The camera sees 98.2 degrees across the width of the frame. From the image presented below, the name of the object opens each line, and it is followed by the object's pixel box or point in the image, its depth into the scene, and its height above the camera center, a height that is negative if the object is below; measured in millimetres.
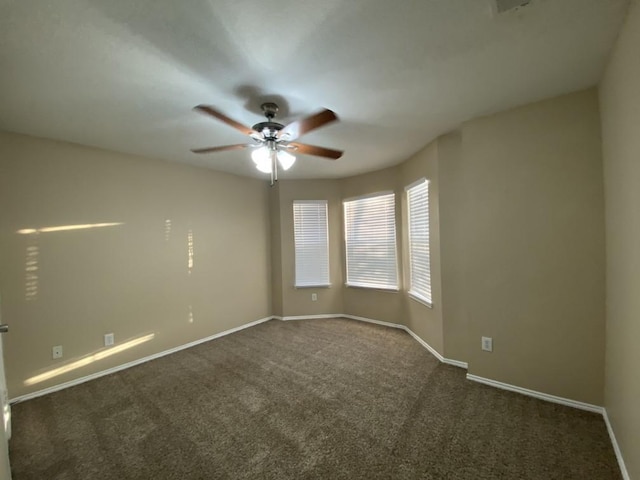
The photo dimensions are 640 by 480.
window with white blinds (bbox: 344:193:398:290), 4172 -27
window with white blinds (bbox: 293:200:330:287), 4727 -14
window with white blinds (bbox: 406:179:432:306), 3365 -36
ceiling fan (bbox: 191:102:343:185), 1877 +777
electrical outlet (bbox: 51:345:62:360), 2649 -981
